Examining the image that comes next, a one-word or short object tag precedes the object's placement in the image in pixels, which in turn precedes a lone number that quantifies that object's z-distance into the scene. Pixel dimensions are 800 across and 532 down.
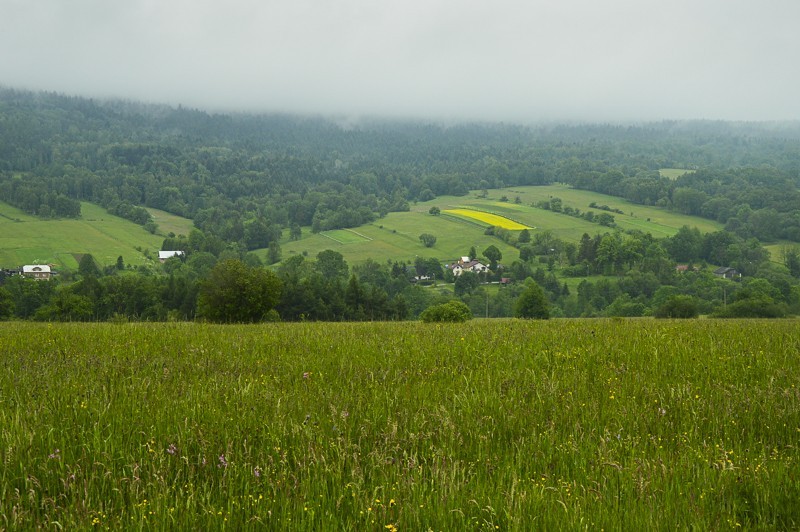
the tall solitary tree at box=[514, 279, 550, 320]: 73.62
